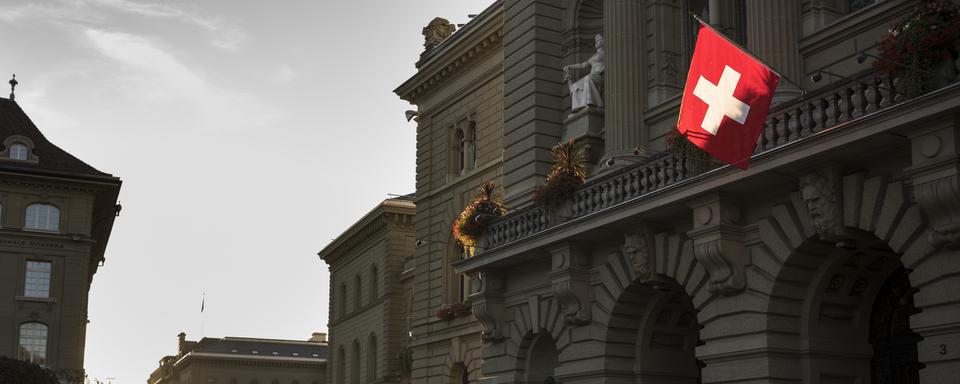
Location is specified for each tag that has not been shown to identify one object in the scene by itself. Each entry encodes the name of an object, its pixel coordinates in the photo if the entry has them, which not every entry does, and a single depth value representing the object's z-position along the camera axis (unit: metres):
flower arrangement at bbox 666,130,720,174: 23.12
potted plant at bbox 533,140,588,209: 27.58
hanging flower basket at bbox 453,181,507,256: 31.33
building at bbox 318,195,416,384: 63.16
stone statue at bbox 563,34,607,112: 30.73
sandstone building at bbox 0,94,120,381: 63.25
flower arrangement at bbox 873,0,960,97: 18.61
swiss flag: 21.14
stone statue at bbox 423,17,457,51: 50.12
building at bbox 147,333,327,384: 123.06
